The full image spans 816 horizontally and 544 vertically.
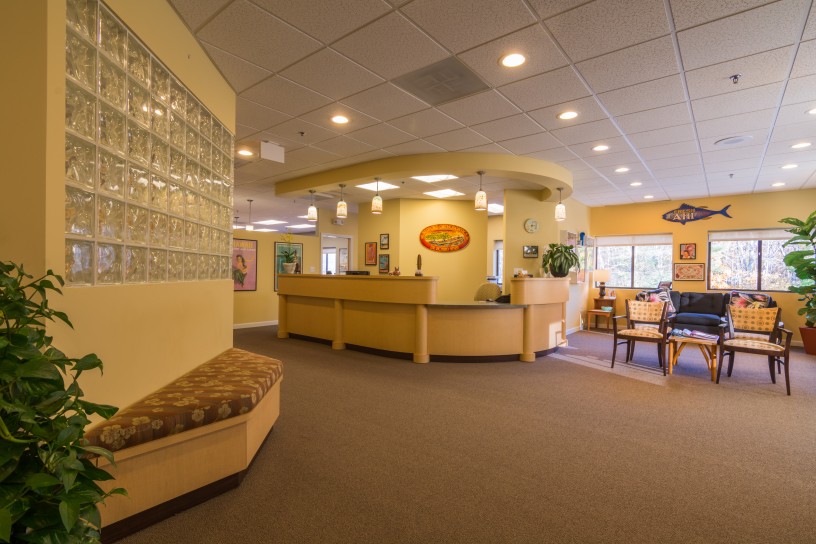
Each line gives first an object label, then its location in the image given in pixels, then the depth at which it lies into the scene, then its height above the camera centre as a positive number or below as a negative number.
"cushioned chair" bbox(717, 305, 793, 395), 4.46 -0.79
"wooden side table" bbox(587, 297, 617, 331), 8.84 -0.91
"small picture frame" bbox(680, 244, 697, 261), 8.63 +0.44
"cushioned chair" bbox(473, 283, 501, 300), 6.37 -0.37
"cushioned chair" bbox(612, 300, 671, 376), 5.21 -0.78
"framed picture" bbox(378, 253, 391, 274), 8.68 +0.11
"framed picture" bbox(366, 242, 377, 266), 8.95 +0.34
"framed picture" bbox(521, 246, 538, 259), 7.59 +0.35
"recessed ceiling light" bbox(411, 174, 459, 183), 6.34 +1.51
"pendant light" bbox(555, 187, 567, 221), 6.50 +0.96
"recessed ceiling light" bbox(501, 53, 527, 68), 3.09 +1.68
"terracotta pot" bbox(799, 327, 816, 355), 6.69 -1.13
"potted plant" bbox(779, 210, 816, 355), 6.52 +0.13
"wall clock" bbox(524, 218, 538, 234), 7.62 +0.87
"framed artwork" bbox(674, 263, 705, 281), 8.55 +0.00
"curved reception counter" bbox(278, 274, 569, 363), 5.54 -0.76
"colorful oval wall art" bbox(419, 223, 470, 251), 8.55 +0.69
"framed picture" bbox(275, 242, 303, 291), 9.33 +0.29
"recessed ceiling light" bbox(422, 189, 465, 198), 7.69 +1.51
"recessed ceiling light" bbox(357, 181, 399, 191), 7.03 +1.50
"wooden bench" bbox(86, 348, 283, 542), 1.84 -0.94
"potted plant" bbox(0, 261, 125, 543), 0.84 -0.43
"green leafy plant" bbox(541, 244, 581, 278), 6.95 +0.18
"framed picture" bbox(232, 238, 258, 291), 8.73 +0.05
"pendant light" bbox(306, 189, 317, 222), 6.99 +0.97
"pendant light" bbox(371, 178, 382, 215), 6.12 +0.99
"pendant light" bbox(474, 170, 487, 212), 5.50 +0.95
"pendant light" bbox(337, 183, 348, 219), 6.34 +0.93
